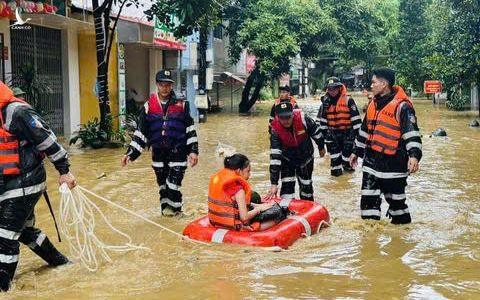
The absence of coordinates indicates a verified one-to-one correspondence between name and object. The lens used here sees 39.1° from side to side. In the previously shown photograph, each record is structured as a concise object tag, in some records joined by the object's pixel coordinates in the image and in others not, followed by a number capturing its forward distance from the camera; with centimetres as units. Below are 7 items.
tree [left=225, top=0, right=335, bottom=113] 2833
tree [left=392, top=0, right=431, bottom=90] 4047
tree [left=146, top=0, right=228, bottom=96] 1405
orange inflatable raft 650
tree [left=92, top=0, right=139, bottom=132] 1534
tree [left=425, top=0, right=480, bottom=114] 2467
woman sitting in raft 657
